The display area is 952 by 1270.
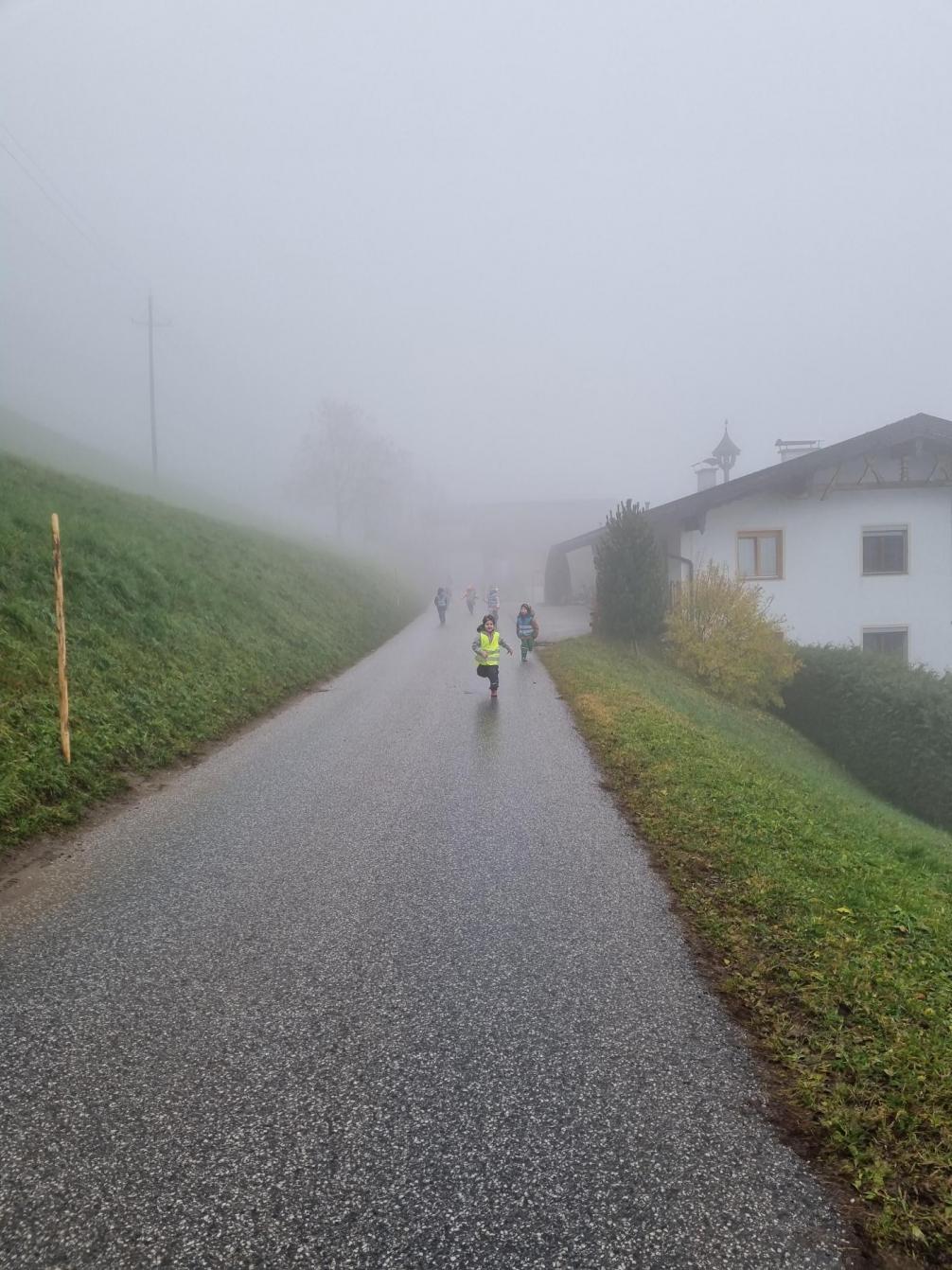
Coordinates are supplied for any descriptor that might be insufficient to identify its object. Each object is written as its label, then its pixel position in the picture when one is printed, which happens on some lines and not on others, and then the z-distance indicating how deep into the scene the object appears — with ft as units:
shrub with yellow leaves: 57.57
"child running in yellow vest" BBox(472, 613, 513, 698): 39.88
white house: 72.64
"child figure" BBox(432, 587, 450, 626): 93.71
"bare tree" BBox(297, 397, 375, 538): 197.77
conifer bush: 66.44
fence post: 21.48
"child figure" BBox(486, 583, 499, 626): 97.16
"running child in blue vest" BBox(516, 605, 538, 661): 56.39
